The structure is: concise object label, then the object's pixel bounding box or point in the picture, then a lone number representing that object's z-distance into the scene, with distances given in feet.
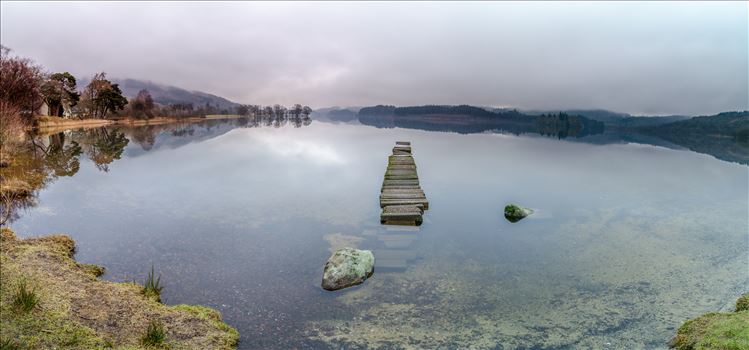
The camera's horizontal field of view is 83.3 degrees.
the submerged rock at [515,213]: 85.08
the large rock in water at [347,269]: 49.01
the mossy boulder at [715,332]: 33.99
